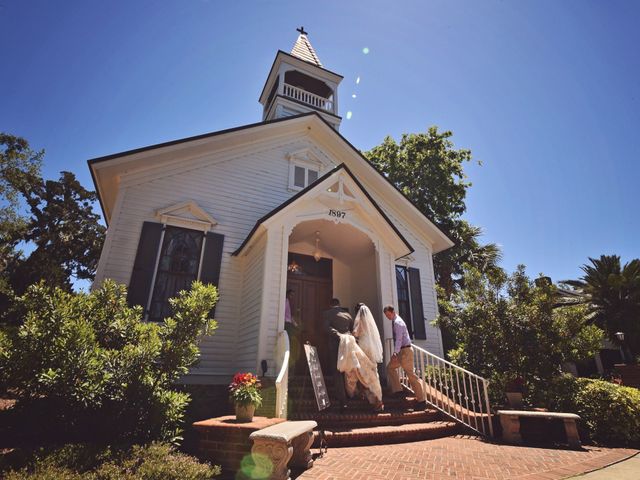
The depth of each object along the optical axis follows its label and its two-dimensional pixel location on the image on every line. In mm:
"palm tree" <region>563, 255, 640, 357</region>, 20578
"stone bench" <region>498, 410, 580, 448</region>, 5668
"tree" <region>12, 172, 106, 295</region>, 21656
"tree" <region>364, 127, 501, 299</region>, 20984
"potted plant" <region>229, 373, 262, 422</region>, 4383
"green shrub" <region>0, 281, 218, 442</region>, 3605
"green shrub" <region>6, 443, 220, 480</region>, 2787
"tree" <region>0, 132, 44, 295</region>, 20047
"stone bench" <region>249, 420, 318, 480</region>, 3451
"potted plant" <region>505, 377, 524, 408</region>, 6637
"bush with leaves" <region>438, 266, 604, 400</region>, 7051
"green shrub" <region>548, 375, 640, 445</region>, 5922
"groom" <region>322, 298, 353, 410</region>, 6500
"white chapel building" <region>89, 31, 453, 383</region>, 7906
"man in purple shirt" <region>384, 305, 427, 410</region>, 7094
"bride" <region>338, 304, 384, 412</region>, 6398
